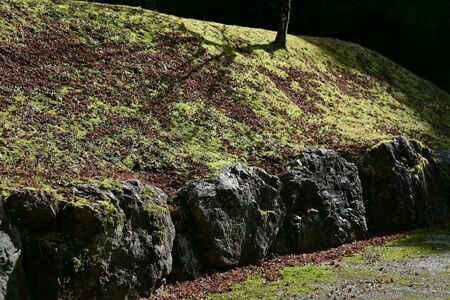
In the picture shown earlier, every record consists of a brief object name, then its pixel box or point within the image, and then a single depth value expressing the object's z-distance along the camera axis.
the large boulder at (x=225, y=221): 18.50
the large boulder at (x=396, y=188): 26.47
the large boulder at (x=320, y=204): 22.33
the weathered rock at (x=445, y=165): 30.23
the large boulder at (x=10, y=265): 13.02
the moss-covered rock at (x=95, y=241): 13.95
